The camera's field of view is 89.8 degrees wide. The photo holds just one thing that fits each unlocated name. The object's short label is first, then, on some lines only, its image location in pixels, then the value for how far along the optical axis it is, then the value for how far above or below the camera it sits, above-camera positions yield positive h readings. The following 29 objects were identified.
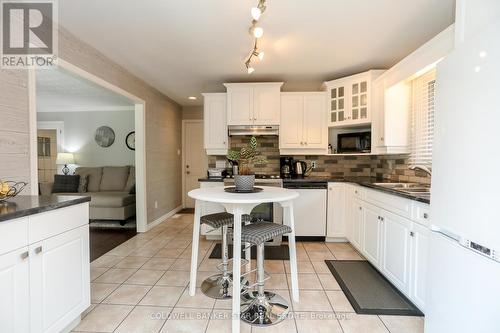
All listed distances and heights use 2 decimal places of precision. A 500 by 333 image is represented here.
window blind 2.60 +0.48
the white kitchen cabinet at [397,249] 2.02 -0.75
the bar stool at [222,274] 2.17 -1.03
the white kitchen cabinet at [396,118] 2.98 +0.53
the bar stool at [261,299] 1.75 -1.04
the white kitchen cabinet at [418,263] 1.82 -0.75
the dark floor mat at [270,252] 3.04 -1.15
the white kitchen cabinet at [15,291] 1.21 -0.66
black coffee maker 4.06 -0.06
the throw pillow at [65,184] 4.91 -0.45
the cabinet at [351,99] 3.28 +0.88
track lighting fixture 1.66 +1.03
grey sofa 4.43 -0.59
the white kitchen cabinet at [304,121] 3.81 +0.63
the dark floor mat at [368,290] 1.98 -1.15
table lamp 5.52 +0.06
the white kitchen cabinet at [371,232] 2.54 -0.75
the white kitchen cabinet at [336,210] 3.49 -0.67
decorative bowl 1.47 -0.19
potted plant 2.12 -0.06
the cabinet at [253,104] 3.77 +0.88
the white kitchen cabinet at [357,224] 2.98 -0.77
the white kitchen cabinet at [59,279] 1.38 -0.72
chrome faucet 2.33 -0.06
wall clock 5.77 +0.47
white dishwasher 3.52 -0.61
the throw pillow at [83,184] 5.04 -0.46
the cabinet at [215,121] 3.91 +0.64
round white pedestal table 1.66 -0.35
